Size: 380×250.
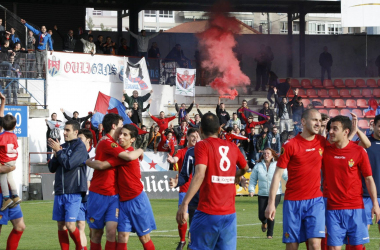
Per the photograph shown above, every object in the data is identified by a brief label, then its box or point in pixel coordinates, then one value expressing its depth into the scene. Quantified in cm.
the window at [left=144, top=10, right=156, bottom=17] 8556
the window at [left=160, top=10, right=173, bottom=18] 8492
